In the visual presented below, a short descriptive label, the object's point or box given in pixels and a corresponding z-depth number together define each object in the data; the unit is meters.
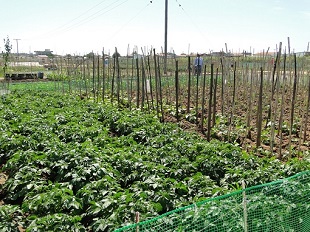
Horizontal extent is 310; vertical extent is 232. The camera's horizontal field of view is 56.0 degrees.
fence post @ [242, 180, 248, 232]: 2.84
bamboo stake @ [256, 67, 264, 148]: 6.26
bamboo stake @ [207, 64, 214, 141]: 7.09
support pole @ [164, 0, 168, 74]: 20.45
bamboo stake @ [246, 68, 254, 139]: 7.05
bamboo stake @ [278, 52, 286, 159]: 6.02
